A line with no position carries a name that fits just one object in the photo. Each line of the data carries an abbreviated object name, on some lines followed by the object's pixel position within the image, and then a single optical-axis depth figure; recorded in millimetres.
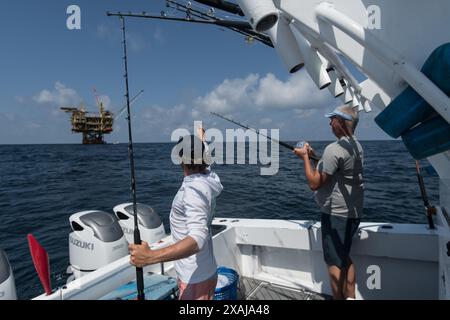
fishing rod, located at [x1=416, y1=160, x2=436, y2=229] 3068
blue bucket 2574
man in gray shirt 2447
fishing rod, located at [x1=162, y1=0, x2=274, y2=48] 3267
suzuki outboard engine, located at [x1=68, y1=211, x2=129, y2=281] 3342
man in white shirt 1509
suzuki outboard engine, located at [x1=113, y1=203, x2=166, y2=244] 3920
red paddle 2123
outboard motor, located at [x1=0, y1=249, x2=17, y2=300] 2584
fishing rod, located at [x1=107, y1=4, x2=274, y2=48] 3199
